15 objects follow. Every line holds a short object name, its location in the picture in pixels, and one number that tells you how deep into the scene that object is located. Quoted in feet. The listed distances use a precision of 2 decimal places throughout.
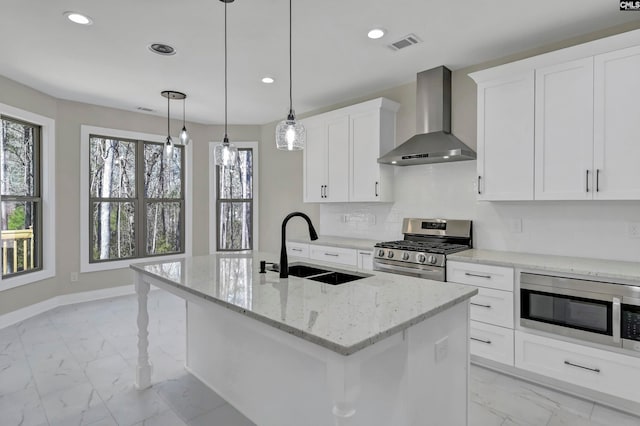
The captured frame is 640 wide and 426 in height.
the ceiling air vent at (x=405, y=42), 9.55
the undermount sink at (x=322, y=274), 7.40
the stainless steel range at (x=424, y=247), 10.28
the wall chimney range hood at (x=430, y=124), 11.33
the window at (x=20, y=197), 13.30
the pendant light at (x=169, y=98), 12.26
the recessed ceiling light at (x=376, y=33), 9.14
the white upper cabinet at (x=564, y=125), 8.13
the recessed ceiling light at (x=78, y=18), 8.37
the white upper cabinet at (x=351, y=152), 13.06
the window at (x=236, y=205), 19.88
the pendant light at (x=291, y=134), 7.29
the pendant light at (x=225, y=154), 8.80
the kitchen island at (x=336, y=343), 4.14
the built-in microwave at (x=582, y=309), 7.32
